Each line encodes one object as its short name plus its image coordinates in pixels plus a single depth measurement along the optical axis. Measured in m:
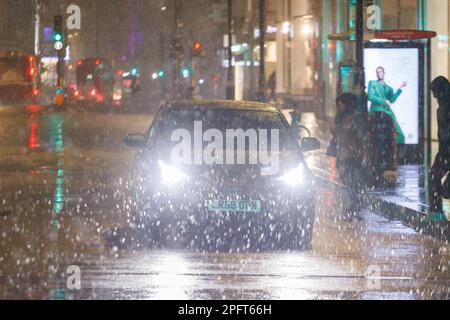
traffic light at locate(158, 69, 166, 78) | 84.19
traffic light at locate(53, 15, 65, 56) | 46.59
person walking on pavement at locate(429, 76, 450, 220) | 14.53
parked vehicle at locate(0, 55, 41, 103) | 70.38
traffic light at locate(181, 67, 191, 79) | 63.25
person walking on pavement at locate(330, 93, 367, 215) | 17.78
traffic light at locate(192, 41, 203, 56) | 54.85
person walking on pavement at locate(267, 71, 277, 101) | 56.97
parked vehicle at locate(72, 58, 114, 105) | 83.50
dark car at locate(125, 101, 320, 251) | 11.79
